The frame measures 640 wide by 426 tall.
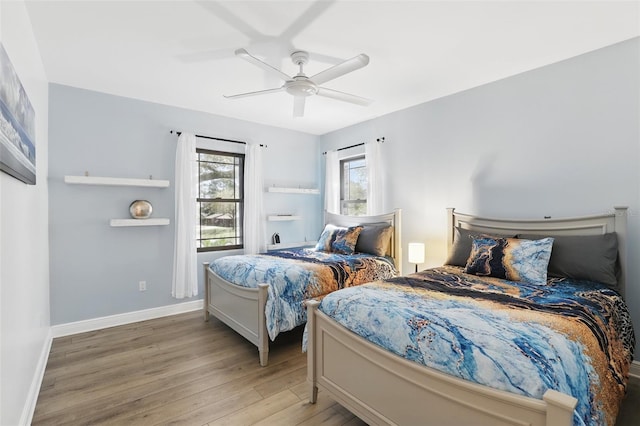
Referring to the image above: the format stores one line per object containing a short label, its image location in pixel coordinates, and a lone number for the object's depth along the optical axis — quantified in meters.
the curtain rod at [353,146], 4.41
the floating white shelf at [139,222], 3.51
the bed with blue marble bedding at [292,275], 2.75
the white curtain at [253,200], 4.53
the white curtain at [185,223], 3.92
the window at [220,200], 4.38
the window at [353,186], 4.89
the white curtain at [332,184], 5.10
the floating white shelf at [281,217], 4.79
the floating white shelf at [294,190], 4.81
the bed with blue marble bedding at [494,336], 1.26
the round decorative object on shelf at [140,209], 3.66
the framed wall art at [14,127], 1.41
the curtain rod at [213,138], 4.01
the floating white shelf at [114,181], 3.27
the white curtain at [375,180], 4.40
